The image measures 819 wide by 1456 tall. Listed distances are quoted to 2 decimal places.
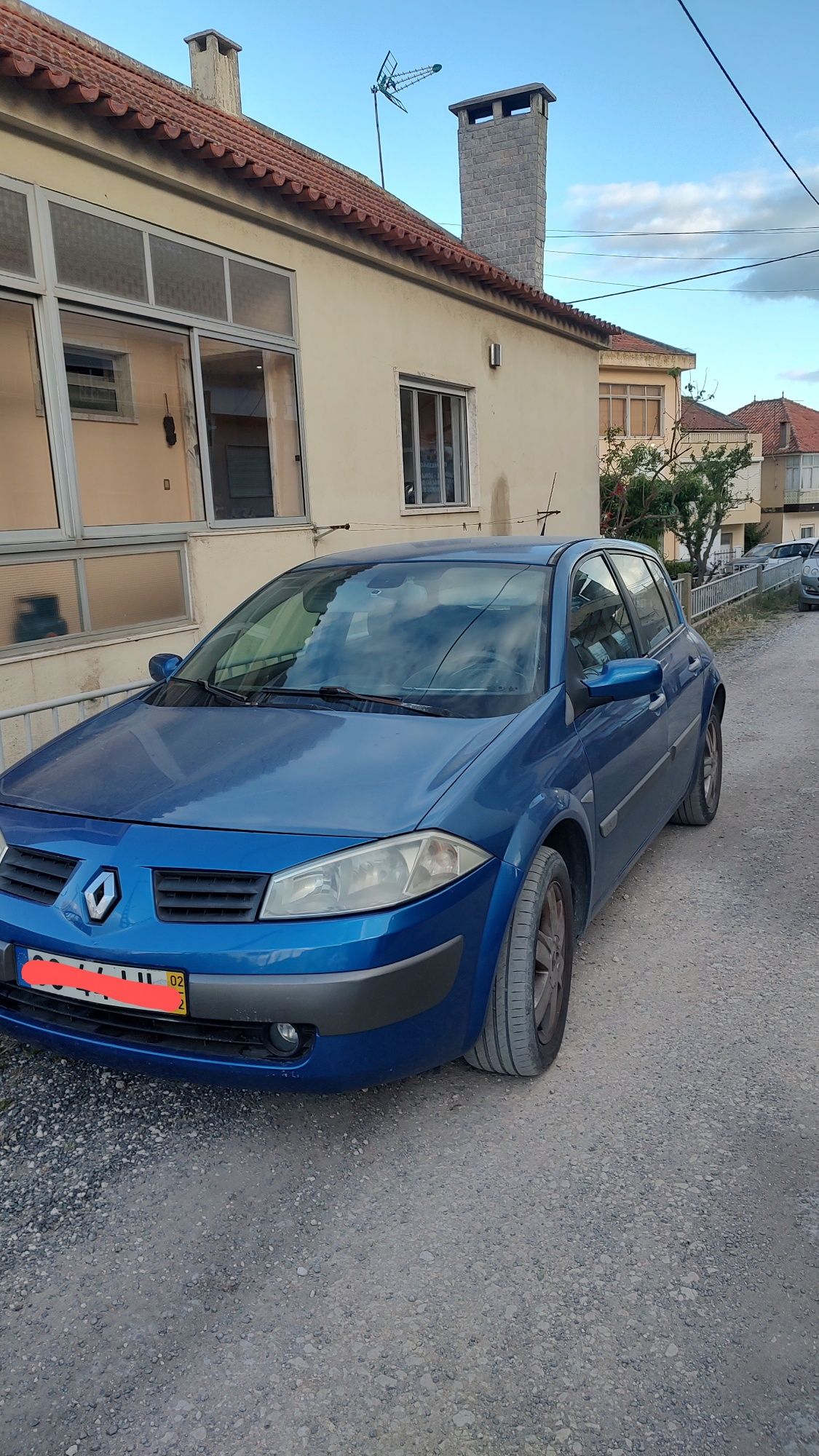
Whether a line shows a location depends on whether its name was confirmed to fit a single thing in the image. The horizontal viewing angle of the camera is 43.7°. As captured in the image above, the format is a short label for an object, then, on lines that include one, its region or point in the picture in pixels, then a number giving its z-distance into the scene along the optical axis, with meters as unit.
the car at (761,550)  41.50
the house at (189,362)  6.33
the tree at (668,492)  19.48
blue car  2.51
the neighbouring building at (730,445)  41.25
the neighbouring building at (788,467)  52.59
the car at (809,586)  17.72
